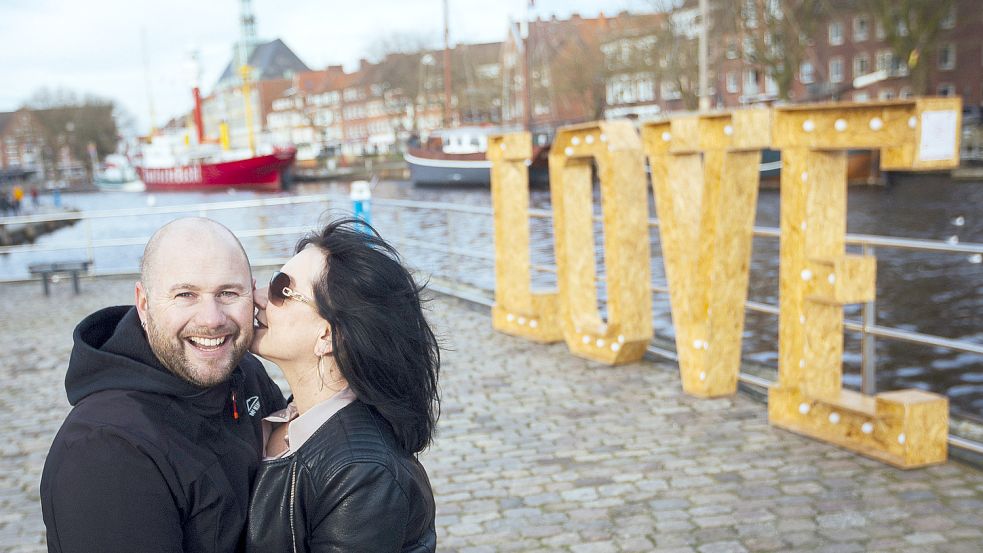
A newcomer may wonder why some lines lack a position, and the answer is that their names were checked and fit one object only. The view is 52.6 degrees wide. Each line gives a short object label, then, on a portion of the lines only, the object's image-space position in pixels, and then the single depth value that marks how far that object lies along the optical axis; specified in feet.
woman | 6.75
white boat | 303.42
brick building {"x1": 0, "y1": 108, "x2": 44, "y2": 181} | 345.31
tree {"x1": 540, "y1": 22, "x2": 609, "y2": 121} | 196.54
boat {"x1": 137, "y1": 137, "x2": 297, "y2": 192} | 215.31
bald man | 6.46
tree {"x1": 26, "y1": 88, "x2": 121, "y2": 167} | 335.26
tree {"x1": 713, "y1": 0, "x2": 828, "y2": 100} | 151.43
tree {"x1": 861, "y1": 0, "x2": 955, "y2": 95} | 159.33
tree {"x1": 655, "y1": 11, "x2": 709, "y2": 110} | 161.68
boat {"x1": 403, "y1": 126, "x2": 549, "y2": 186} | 180.38
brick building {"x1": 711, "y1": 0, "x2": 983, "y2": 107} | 161.17
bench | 48.67
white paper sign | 17.28
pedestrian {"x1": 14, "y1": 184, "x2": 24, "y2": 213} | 196.60
